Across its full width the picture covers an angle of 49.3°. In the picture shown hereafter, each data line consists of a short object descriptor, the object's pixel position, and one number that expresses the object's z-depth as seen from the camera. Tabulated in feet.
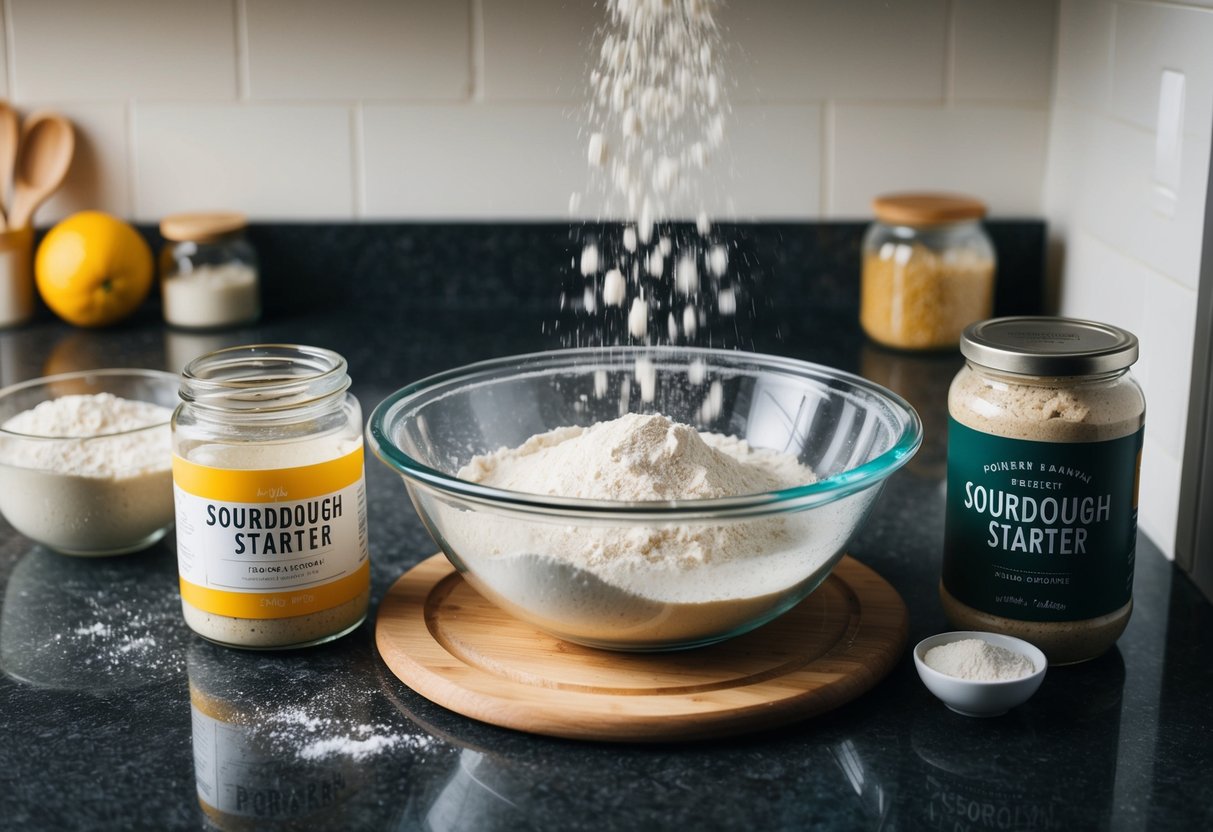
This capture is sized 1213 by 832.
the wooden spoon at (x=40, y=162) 5.97
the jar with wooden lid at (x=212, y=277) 5.89
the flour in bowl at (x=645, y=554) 2.80
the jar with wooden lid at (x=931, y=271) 5.42
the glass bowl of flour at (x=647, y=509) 2.74
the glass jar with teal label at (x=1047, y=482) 2.78
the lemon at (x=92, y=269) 5.80
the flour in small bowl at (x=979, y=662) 2.76
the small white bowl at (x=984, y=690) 2.72
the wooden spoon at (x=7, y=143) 5.98
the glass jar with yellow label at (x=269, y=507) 2.91
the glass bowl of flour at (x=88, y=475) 3.54
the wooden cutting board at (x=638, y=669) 2.71
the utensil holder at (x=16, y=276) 5.94
